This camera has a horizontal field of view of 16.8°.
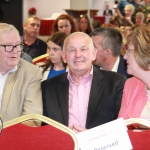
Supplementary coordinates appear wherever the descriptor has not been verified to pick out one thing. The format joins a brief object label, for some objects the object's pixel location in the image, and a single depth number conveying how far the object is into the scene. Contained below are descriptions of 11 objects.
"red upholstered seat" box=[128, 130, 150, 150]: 2.18
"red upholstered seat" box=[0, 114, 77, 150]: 2.20
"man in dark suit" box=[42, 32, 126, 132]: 3.49
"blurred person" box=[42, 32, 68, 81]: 5.38
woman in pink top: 2.93
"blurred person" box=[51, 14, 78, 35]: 7.78
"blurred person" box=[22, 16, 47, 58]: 7.29
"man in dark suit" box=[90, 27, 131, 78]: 4.88
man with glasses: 3.39
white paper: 2.08
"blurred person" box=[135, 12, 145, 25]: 13.13
